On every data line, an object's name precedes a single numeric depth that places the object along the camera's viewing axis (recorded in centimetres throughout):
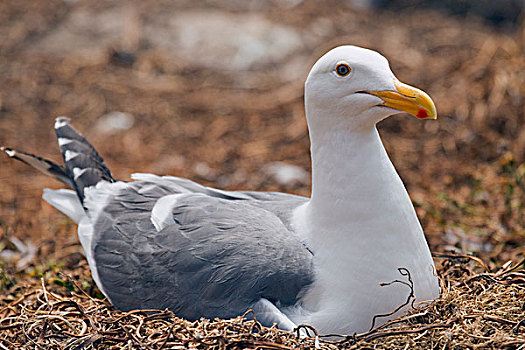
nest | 595
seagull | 623
